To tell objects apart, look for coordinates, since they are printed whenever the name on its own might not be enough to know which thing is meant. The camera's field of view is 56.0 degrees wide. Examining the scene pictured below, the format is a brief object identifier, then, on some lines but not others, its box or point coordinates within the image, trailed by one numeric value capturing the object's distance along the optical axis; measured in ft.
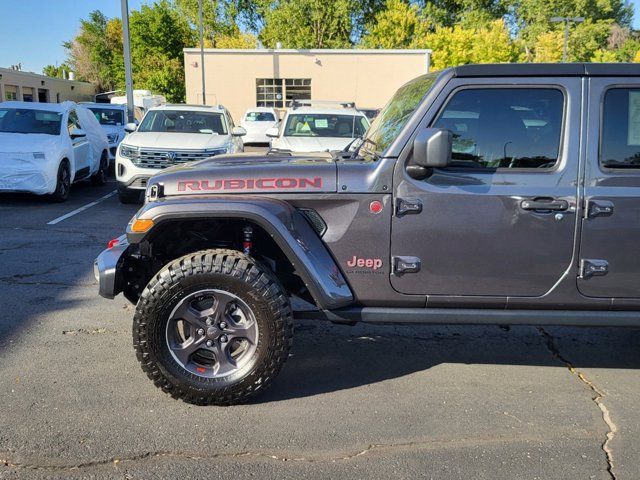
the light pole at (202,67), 97.50
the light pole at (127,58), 56.75
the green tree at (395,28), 139.03
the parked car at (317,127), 32.78
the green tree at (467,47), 118.93
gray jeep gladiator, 11.06
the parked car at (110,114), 58.62
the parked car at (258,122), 79.82
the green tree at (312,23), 144.25
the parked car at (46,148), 32.73
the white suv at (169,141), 32.55
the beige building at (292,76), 98.99
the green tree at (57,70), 244.73
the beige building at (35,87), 110.42
